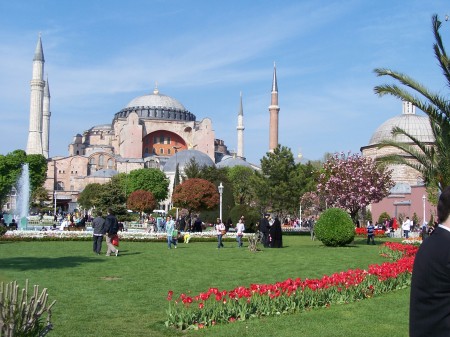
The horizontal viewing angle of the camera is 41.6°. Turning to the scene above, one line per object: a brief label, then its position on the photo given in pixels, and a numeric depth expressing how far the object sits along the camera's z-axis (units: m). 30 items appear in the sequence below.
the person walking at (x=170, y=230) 19.14
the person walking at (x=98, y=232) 15.62
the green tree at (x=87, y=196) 59.74
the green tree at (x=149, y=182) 66.81
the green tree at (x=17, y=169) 57.88
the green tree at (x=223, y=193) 38.38
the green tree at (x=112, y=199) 35.40
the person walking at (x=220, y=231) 19.33
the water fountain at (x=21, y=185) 51.16
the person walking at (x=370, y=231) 22.30
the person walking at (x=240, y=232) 19.86
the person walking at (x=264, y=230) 19.73
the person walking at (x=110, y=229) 15.17
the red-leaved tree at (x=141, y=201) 49.62
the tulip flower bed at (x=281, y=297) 6.62
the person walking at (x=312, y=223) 26.03
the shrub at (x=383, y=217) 40.85
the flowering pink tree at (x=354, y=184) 27.91
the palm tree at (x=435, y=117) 11.43
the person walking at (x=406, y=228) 25.23
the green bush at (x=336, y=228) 19.70
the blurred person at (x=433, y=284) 2.86
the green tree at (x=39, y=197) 62.11
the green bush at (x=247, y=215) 31.52
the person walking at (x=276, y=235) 19.48
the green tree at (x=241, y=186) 48.40
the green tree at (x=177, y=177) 58.43
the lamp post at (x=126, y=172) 67.04
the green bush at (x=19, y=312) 3.78
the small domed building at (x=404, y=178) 40.12
